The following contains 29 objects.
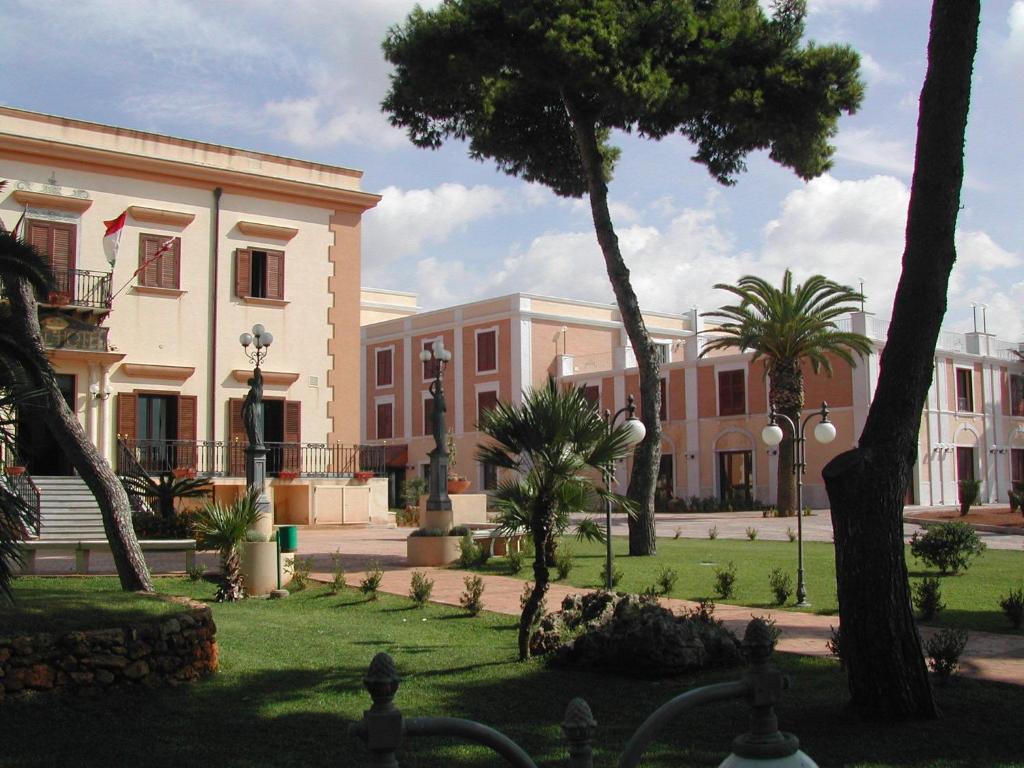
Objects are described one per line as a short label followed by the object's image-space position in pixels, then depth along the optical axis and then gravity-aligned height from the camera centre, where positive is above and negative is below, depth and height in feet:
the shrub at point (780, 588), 40.81 -4.73
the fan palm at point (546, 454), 28.58 +0.46
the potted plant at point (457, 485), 96.63 -1.26
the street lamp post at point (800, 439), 41.14 +1.37
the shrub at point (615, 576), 46.72 -5.06
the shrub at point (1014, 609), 34.65 -4.81
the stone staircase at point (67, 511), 69.51 -2.47
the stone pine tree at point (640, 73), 62.39 +25.10
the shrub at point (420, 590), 42.04 -4.84
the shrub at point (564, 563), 50.42 -4.60
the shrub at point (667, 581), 42.98 -4.68
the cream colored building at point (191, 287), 81.97 +16.05
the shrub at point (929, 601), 35.76 -4.66
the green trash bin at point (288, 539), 49.78 -3.17
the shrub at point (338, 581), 45.83 -4.81
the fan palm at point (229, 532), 44.24 -2.50
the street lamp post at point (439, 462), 59.36 +0.57
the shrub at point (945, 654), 25.07 -4.56
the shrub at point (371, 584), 43.88 -4.77
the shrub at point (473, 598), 39.34 -4.86
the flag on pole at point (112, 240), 80.23 +18.36
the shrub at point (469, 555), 56.70 -4.58
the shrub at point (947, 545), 51.11 -3.90
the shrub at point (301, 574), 47.26 -4.65
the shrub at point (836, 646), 26.91 -4.81
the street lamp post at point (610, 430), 30.73 +1.07
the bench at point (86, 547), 48.24 -3.48
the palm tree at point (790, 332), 116.88 +15.60
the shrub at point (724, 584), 42.83 -4.80
